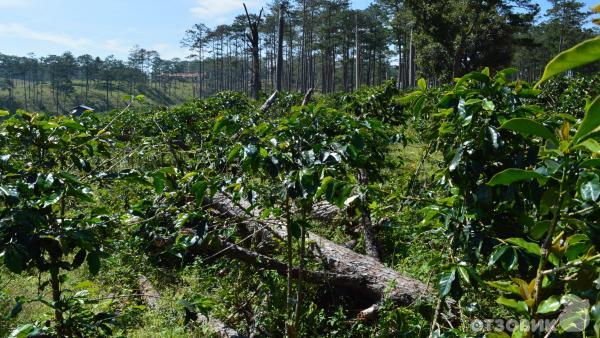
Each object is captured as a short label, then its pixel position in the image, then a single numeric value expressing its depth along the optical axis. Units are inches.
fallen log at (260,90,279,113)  248.0
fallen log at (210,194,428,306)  135.6
